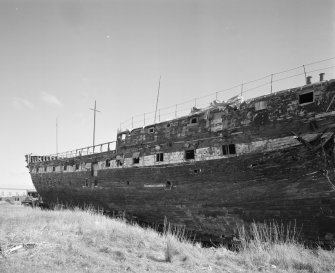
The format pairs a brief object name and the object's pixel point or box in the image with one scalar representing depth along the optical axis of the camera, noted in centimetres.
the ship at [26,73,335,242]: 1107
